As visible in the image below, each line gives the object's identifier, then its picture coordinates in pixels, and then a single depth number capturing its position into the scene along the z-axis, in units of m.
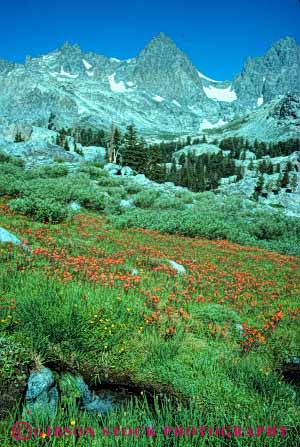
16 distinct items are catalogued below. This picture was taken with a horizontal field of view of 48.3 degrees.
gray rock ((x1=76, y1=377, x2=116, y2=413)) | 4.45
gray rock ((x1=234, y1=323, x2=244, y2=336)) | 7.15
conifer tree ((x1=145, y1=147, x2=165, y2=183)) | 67.00
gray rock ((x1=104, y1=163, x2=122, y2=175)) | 48.57
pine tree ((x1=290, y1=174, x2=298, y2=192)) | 81.69
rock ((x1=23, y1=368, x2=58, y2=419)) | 3.93
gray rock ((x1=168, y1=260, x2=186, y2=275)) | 11.10
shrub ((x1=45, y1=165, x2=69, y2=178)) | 36.09
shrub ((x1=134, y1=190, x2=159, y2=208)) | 30.31
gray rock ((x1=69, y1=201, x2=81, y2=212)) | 22.83
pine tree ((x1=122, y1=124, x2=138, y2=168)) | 63.16
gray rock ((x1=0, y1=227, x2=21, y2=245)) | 9.88
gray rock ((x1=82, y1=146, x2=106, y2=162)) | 65.25
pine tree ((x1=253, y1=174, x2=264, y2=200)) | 79.34
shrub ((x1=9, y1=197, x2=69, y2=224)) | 16.38
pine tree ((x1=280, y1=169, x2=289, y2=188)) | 84.44
